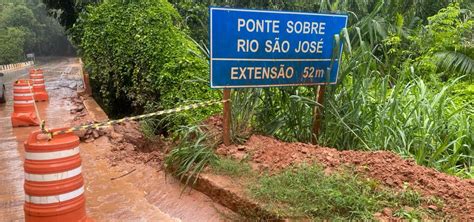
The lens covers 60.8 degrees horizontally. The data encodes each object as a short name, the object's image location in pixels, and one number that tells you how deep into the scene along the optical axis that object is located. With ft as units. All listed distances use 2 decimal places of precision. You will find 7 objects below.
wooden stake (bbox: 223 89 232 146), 13.32
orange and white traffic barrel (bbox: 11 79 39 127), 26.89
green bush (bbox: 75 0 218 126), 23.00
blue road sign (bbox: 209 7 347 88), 12.37
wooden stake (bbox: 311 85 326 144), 14.48
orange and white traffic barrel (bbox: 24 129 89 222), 9.34
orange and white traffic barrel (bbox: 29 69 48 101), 37.93
